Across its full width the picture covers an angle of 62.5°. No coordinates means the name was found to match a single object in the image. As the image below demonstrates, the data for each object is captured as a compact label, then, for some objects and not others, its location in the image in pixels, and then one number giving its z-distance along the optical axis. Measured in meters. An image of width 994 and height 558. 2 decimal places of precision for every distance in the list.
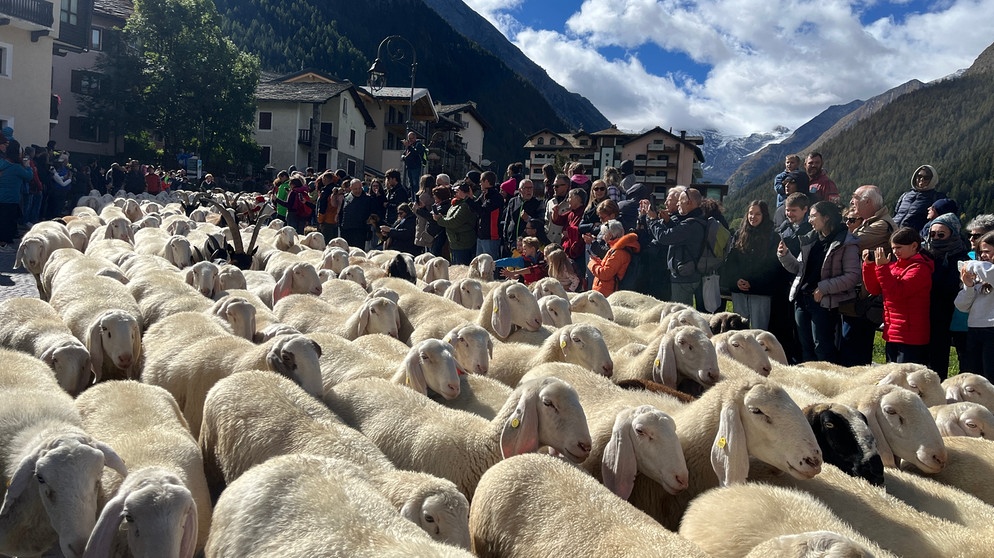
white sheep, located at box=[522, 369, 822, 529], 3.99
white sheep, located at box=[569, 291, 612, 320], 8.91
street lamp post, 21.30
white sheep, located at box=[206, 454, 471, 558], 2.99
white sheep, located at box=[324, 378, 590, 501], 4.31
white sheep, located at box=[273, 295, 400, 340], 7.28
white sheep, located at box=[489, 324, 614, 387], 6.11
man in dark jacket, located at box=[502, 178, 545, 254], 12.36
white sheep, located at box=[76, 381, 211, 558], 3.16
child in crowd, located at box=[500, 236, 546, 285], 11.30
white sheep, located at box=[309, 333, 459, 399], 5.30
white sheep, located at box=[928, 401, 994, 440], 5.14
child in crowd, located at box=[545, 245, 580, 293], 10.75
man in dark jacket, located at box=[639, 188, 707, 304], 9.72
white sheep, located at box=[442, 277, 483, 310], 9.35
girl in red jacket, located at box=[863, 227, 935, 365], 6.95
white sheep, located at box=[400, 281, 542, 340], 7.30
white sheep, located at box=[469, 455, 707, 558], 3.27
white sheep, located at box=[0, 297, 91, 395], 5.72
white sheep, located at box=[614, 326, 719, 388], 5.70
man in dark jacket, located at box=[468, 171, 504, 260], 12.85
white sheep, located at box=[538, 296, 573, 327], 7.93
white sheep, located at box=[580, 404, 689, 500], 4.07
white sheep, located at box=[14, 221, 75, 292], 11.16
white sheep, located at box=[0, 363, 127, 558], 3.46
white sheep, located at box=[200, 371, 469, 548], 3.69
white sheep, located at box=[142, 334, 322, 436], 5.27
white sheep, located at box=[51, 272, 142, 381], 6.00
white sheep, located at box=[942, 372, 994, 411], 5.77
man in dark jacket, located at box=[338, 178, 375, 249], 15.70
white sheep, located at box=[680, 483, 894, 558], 3.36
